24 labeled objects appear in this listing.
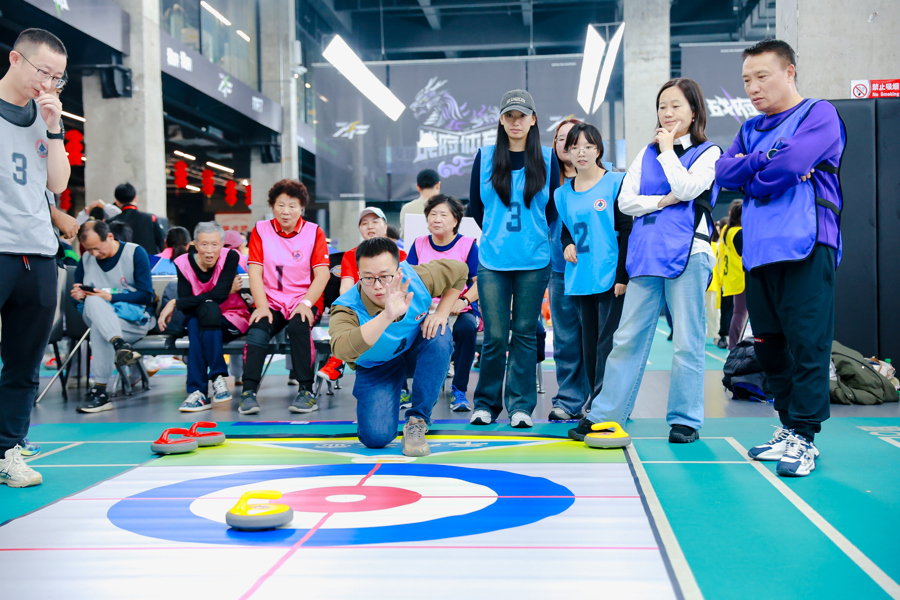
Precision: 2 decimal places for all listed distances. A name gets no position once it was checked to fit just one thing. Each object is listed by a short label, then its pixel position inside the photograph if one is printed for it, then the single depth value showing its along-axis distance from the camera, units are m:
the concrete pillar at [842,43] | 5.76
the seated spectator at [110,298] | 4.89
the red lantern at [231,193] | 17.67
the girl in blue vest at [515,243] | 3.79
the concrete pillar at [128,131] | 10.72
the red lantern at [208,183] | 16.99
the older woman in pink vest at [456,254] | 4.59
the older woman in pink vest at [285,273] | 4.70
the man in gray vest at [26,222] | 2.79
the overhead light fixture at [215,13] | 13.70
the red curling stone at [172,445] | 3.33
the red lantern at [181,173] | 15.95
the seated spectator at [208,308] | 4.85
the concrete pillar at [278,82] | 16.09
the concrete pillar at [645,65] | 13.26
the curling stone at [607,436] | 3.28
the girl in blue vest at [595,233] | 3.73
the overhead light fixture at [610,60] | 13.08
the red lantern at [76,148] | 10.72
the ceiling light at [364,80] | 12.34
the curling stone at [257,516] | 2.20
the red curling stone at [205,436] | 3.46
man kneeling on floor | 3.01
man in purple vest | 2.82
